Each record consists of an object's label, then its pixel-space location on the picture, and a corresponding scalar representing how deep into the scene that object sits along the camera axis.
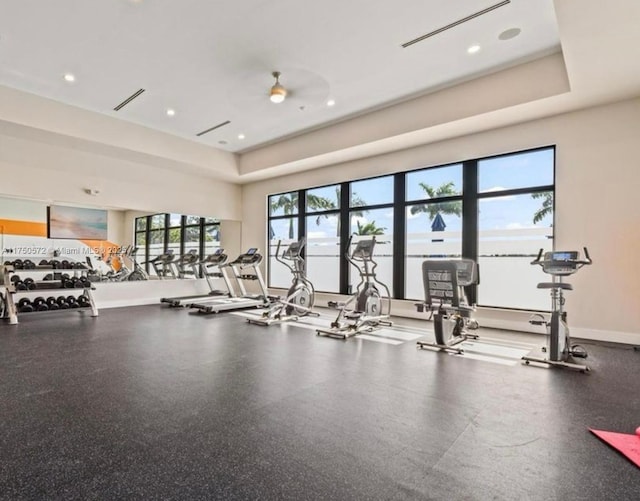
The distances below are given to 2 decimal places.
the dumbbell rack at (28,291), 5.89
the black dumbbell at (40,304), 6.17
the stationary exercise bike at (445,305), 4.50
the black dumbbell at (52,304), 6.28
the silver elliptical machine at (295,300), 6.50
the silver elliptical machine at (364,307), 5.51
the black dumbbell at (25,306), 6.02
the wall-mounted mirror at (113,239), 6.72
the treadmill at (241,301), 7.41
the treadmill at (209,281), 8.16
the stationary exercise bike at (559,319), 3.83
